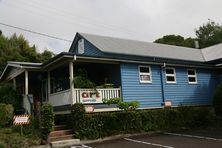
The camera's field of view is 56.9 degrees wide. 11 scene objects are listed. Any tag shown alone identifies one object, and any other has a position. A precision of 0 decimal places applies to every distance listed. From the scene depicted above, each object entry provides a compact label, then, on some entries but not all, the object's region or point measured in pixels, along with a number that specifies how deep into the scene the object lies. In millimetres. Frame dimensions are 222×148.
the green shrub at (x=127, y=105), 10388
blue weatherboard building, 10701
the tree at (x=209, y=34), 32223
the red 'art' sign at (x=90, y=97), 10216
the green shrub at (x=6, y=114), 10267
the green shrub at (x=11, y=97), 12104
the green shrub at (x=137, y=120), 9489
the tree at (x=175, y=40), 31260
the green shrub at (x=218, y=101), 12175
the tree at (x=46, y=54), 26376
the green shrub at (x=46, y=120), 8702
